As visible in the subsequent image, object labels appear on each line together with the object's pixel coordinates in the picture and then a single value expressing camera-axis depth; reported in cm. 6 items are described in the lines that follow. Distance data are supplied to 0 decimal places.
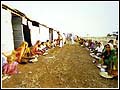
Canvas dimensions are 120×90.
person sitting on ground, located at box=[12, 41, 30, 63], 340
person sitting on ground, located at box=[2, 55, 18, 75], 260
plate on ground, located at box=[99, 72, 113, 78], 260
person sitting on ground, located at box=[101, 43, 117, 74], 281
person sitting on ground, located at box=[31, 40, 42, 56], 434
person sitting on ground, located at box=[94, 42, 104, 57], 448
